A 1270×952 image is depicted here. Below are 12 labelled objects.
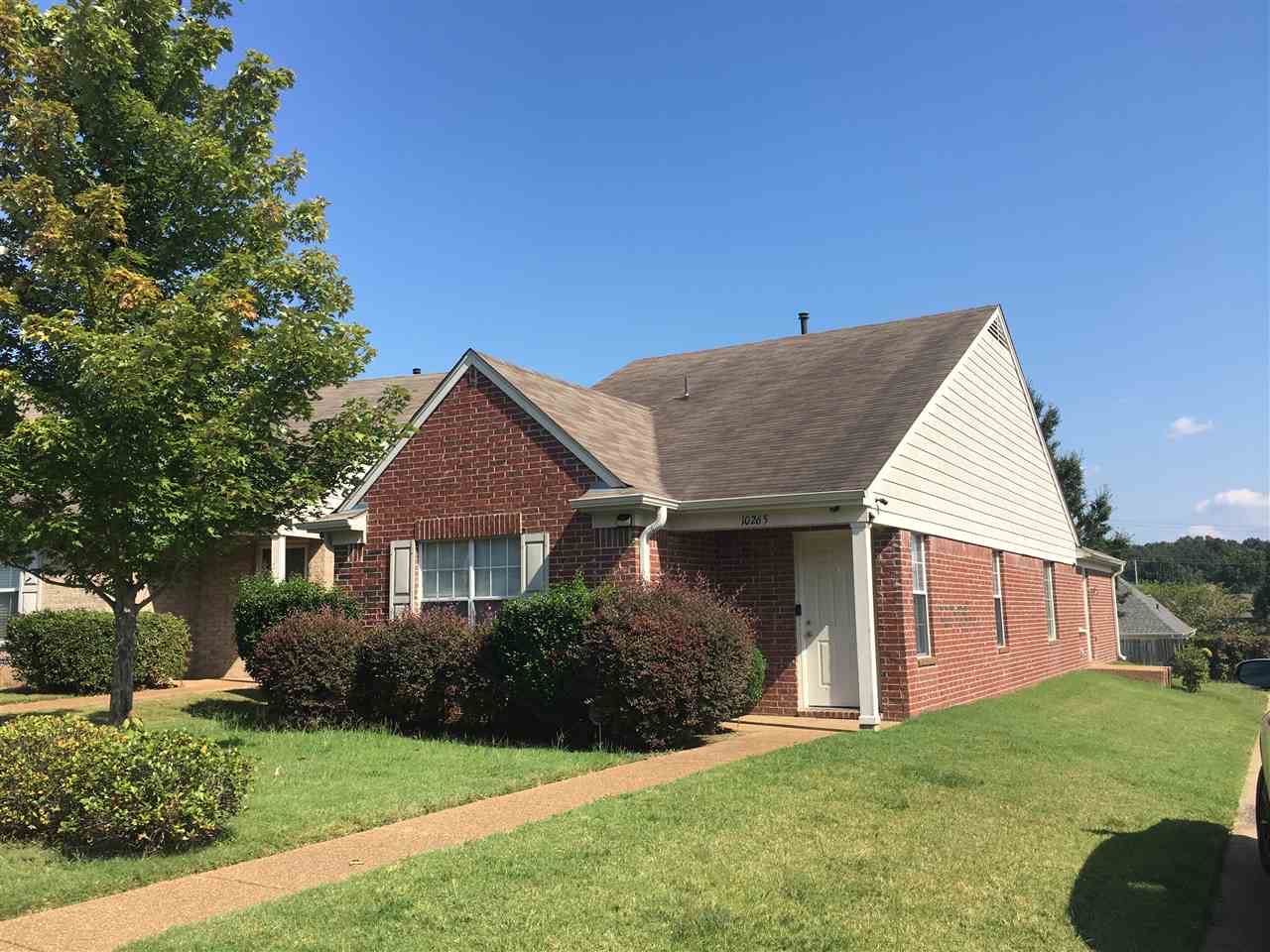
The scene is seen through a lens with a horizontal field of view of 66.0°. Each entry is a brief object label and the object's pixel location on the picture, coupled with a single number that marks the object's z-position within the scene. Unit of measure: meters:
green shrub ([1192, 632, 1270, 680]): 33.53
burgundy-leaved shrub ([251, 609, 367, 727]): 12.38
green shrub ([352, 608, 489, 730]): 12.14
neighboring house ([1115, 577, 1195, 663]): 40.72
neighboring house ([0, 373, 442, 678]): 18.34
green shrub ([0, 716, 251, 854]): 6.53
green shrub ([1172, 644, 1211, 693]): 22.88
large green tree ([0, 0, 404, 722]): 9.10
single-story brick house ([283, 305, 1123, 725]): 12.91
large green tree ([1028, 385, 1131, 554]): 49.38
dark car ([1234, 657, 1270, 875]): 6.14
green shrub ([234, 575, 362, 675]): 14.12
